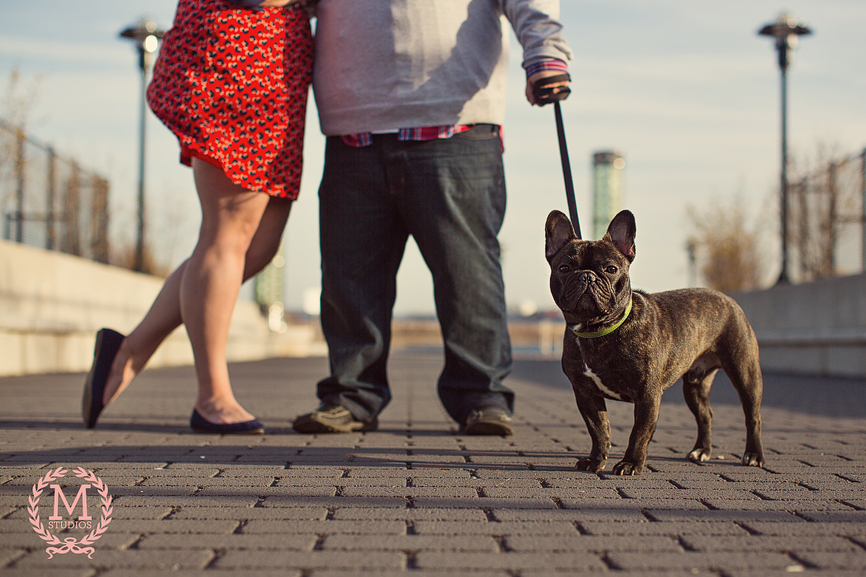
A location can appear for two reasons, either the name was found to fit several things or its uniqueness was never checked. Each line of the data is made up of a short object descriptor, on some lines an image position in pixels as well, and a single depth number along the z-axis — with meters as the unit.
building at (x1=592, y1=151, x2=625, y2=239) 41.75
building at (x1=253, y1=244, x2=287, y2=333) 32.16
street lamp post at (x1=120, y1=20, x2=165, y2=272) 14.91
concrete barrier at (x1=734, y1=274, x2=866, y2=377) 10.67
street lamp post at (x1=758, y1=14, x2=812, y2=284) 15.18
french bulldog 2.78
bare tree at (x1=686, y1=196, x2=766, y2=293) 26.94
